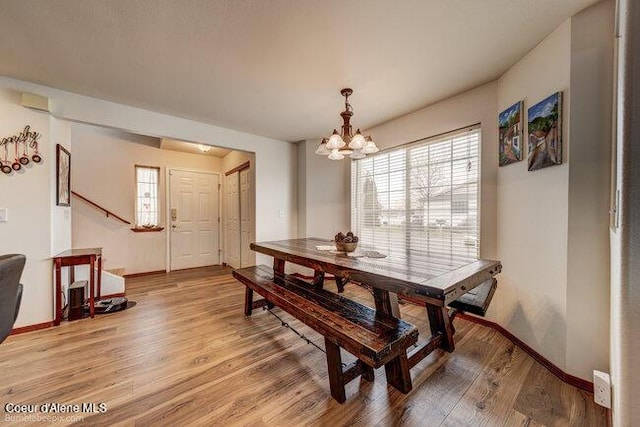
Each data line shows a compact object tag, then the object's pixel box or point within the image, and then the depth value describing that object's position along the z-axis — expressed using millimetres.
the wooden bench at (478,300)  1869
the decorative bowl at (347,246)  2129
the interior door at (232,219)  4836
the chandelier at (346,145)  2076
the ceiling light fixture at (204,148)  4629
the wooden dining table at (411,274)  1282
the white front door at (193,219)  4844
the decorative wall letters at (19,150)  2186
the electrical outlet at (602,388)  1312
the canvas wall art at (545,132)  1701
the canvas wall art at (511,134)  2062
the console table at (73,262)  2395
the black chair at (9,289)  1189
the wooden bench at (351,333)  1285
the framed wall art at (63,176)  2510
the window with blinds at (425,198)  2576
